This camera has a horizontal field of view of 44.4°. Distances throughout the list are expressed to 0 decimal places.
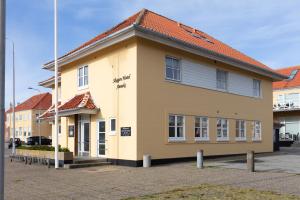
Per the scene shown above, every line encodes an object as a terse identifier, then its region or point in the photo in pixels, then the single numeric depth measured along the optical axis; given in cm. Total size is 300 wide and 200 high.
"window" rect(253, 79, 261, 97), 2722
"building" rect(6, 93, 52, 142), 6906
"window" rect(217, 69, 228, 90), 2344
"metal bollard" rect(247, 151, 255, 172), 1473
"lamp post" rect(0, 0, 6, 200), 518
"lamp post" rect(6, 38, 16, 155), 3078
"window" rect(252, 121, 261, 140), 2684
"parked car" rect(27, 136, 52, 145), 4981
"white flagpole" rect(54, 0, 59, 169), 1726
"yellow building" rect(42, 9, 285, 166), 1805
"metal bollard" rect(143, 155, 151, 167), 1725
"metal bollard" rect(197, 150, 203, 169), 1627
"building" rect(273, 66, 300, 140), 4822
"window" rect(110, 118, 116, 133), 1908
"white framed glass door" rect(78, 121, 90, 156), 2125
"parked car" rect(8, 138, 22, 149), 4898
